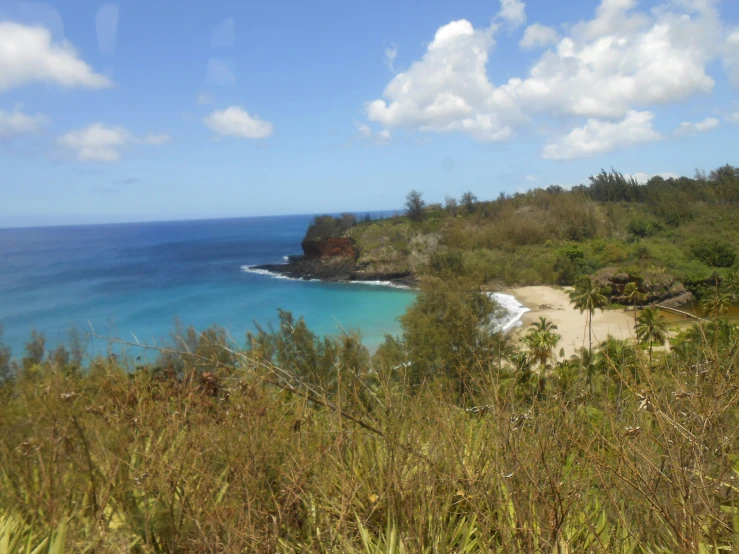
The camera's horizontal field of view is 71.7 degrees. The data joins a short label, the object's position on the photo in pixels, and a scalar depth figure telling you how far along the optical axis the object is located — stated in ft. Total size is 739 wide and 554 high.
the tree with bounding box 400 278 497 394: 62.82
